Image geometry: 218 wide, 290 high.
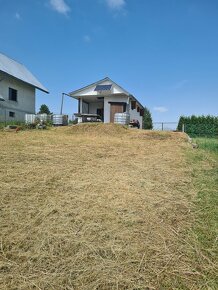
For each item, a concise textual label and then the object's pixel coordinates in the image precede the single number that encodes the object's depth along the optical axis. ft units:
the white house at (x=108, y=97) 56.36
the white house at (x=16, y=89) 51.18
